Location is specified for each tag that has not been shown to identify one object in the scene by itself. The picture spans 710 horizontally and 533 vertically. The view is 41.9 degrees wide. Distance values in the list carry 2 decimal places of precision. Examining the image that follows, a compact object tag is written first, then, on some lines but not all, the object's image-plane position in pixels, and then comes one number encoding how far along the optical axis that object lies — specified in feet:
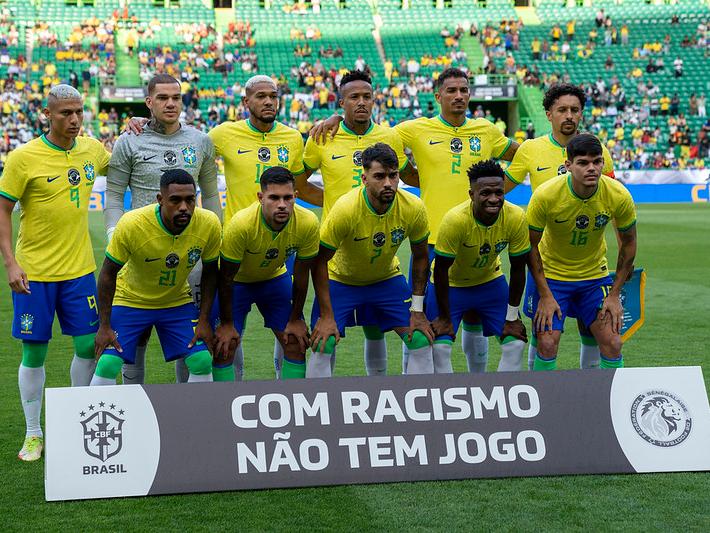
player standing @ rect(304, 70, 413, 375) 21.18
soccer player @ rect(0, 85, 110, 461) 18.63
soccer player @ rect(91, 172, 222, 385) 17.71
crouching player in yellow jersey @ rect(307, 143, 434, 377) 18.90
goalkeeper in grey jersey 19.75
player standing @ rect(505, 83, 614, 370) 21.26
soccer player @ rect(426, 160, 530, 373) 19.08
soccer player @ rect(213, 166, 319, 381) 18.15
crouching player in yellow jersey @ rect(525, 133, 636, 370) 19.63
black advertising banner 15.75
